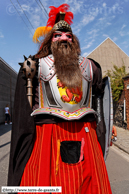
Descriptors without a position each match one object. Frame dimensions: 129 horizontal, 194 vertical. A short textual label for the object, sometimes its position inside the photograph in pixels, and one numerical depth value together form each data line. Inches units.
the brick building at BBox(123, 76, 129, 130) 300.1
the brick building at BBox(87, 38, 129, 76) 626.8
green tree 325.5
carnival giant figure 55.5
